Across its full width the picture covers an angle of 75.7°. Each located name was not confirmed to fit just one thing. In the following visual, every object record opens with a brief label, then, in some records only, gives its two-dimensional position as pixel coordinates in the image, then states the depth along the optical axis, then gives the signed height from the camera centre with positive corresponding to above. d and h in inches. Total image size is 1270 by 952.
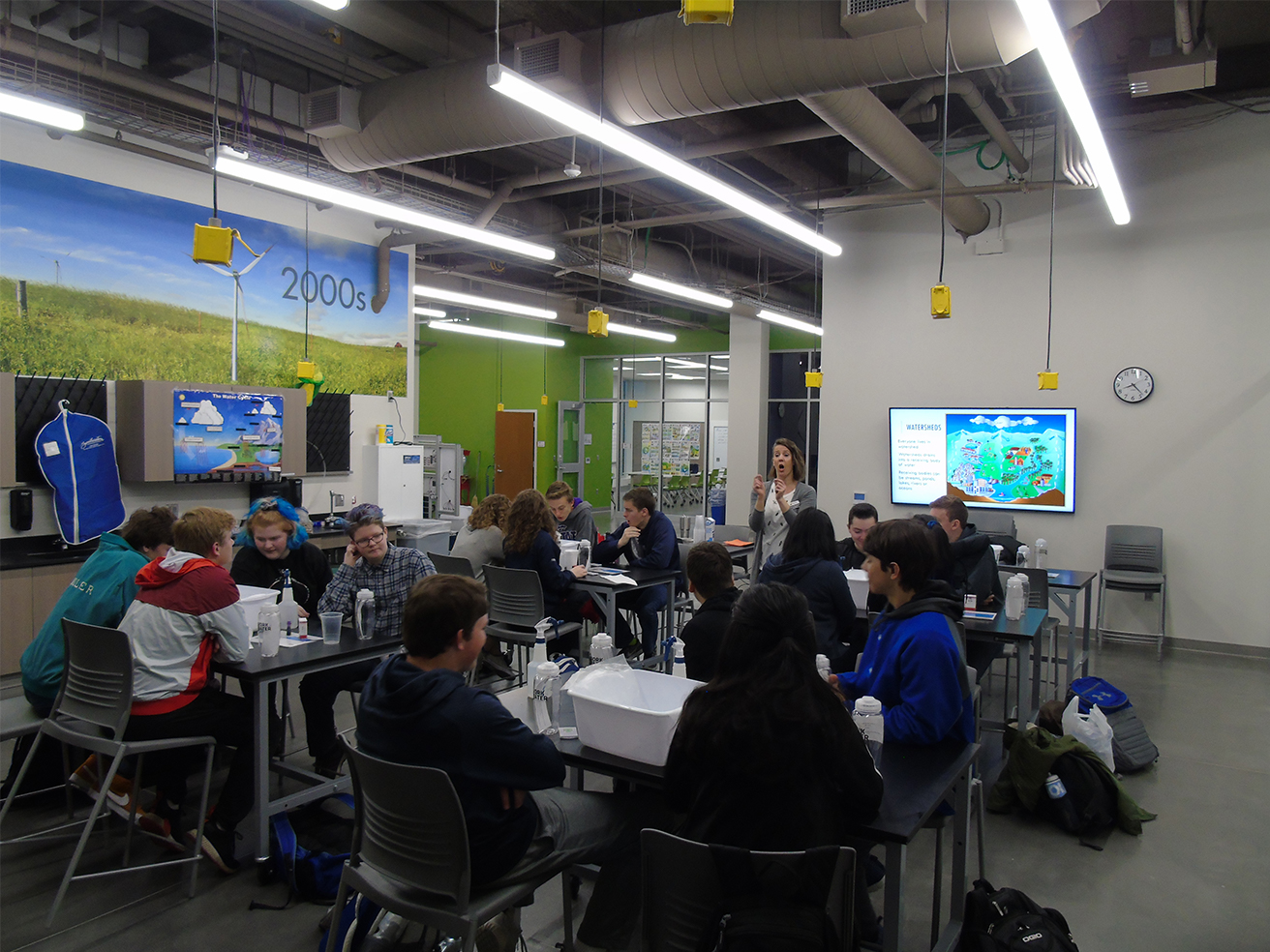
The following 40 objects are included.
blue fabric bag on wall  214.2 -10.1
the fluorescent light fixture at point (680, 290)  301.7 +60.6
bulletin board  593.0 -2.7
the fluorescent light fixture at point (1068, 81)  111.7 +60.2
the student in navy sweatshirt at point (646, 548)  206.2 -27.3
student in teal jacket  121.6 -25.9
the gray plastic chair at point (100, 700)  108.9 -36.4
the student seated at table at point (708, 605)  105.0 -21.7
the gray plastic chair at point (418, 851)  73.0 -38.4
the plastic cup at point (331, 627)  130.7 -30.3
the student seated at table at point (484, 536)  201.0 -23.8
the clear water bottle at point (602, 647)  106.3 -26.8
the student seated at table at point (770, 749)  67.7 -25.7
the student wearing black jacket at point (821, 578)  138.3 -22.5
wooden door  559.8 -6.0
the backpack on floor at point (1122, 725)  156.1 -54.8
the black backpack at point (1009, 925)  84.5 -50.7
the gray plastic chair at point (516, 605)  183.5 -37.2
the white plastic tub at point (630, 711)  82.2 -28.7
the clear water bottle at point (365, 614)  133.2 -28.7
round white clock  259.0 +20.5
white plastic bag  145.3 -50.4
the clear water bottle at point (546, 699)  94.3 -30.2
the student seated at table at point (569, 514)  231.0 -20.7
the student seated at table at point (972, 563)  165.9 -23.8
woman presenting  216.5 -14.2
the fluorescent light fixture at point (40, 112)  147.1 +61.4
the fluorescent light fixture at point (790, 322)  394.6 +62.2
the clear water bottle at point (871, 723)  85.2 -28.9
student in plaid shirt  139.2 -27.4
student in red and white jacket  114.7 -32.3
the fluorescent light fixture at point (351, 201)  174.2 +57.7
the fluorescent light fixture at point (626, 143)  130.4 +57.7
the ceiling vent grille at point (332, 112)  203.0 +82.2
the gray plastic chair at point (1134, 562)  249.1 -35.5
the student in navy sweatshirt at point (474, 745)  75.8 -28.6
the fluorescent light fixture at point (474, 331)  456.1 +62.2
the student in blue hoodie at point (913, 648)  89.2 -22.8
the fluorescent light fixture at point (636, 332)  471.8 +66.6
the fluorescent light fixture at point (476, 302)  357.1 +64.8
